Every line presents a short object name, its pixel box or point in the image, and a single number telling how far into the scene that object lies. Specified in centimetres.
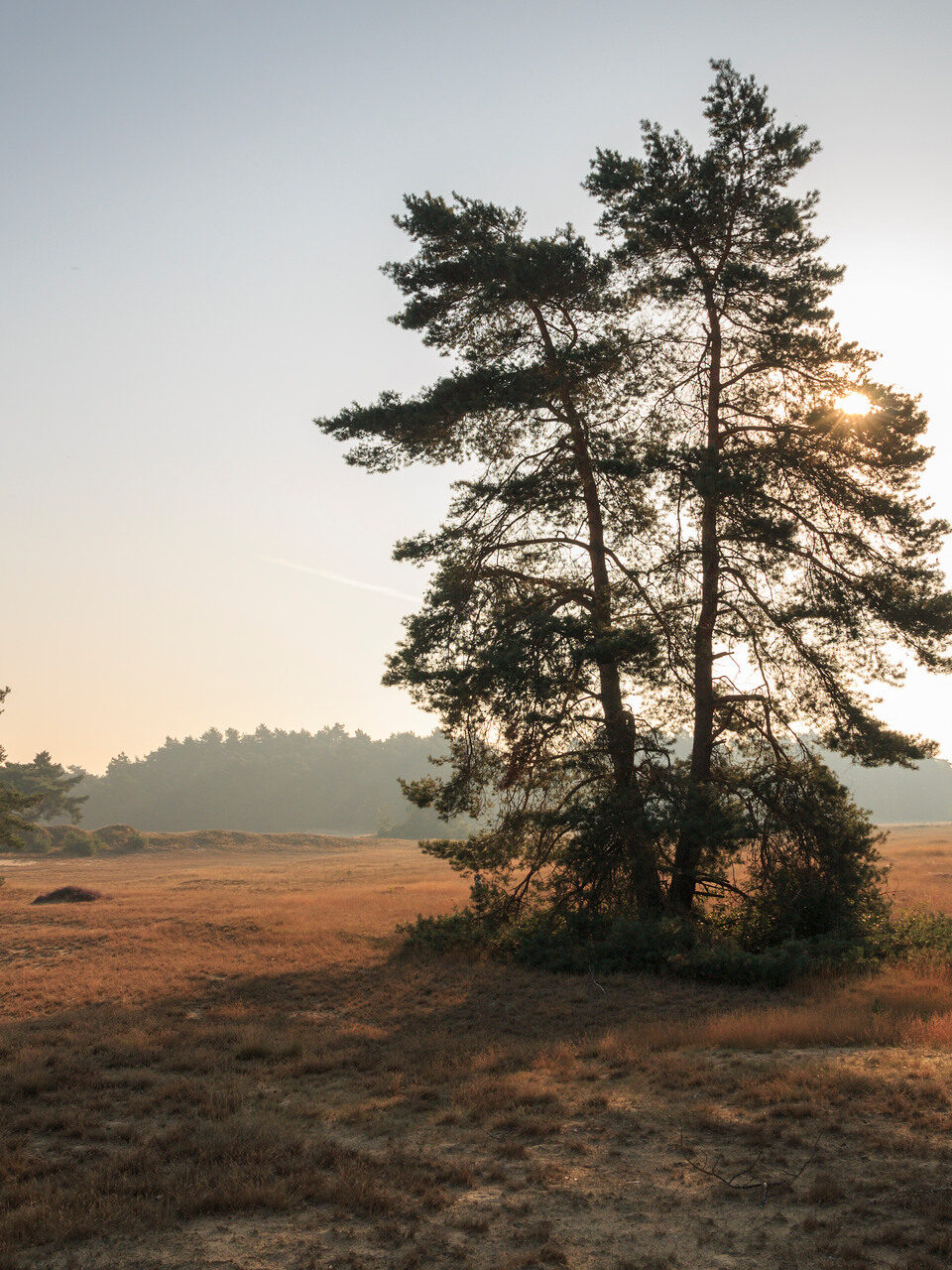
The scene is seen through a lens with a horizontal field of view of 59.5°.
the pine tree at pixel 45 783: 7756
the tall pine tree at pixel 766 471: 1741
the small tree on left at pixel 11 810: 3847
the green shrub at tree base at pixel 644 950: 1502
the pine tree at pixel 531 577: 1717
